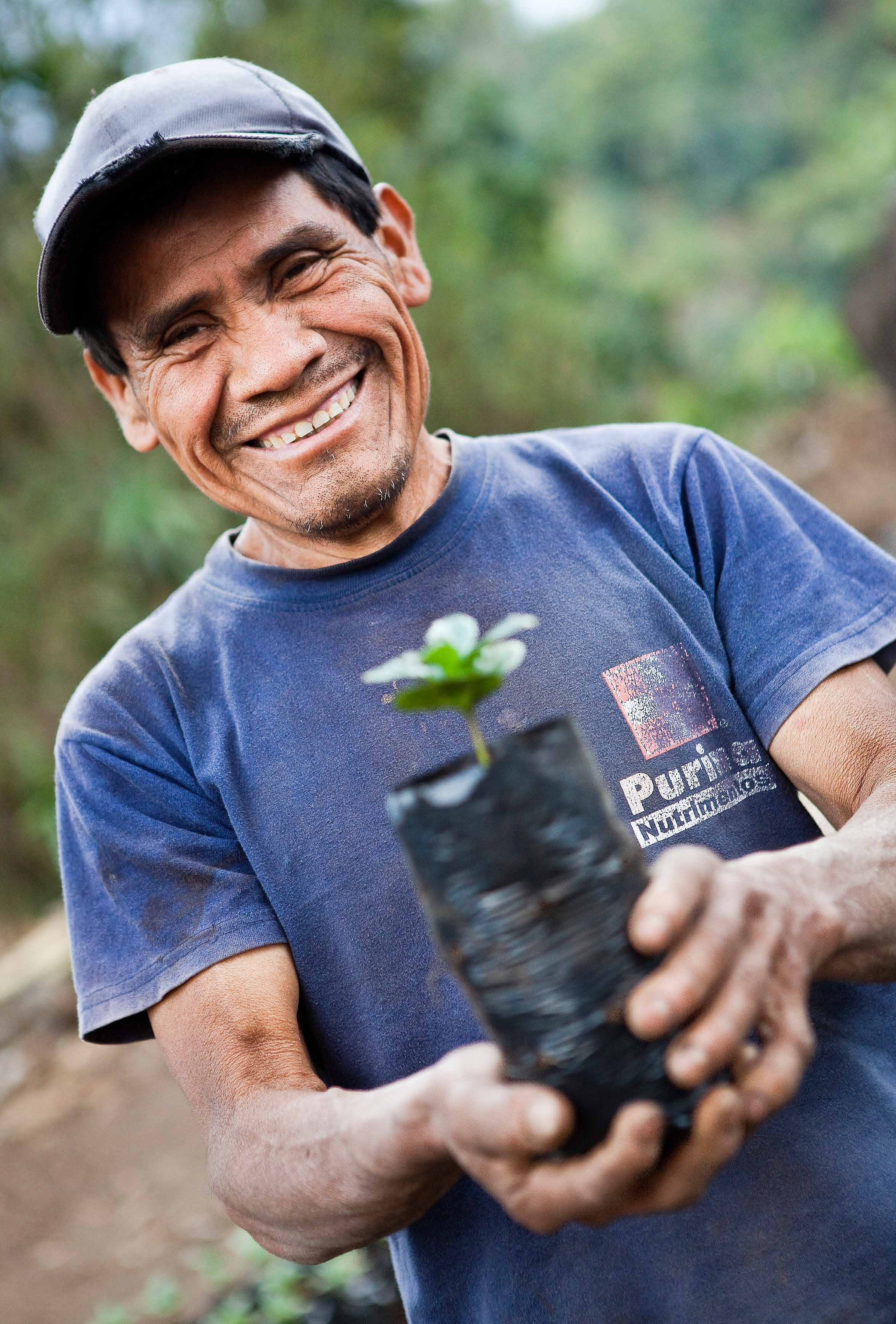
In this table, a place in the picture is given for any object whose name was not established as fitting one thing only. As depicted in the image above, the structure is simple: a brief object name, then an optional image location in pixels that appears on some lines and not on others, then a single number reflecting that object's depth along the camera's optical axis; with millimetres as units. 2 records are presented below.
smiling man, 862
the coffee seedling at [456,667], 737
